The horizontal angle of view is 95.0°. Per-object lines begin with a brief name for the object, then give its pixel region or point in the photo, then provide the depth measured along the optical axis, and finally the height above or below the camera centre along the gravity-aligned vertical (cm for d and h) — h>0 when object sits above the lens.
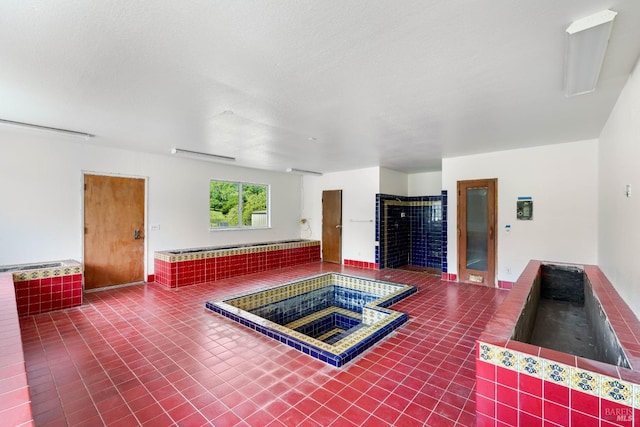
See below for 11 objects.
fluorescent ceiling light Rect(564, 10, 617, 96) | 166 +108
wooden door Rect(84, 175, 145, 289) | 491 -28
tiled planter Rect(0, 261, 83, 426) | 187 -79
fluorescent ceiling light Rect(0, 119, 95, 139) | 350 +111
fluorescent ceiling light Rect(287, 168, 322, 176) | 730 +112
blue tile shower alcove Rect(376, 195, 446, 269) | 693 -42
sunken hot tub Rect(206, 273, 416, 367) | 276 -130
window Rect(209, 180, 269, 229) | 673 +24
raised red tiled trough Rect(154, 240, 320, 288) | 521 -96
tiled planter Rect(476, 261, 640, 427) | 131 -84
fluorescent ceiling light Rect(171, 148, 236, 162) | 517 +112
